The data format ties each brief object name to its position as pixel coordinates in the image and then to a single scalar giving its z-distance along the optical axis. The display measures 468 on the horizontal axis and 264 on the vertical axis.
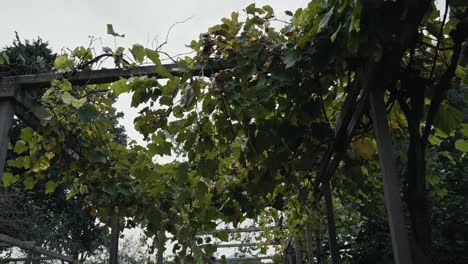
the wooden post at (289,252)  6.51
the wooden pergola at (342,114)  1.23
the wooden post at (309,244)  4.35
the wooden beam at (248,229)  8.10
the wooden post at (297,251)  5.11
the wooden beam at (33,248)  5.34
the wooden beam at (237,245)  9.25
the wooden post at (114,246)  3.20
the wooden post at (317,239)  4.43
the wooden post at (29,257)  6.67
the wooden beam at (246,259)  9.10
